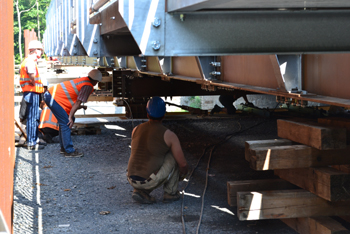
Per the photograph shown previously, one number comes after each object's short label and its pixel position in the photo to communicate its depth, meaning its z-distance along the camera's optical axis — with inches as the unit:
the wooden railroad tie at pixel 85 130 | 373.8
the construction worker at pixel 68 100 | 287.7
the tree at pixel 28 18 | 2084.2
